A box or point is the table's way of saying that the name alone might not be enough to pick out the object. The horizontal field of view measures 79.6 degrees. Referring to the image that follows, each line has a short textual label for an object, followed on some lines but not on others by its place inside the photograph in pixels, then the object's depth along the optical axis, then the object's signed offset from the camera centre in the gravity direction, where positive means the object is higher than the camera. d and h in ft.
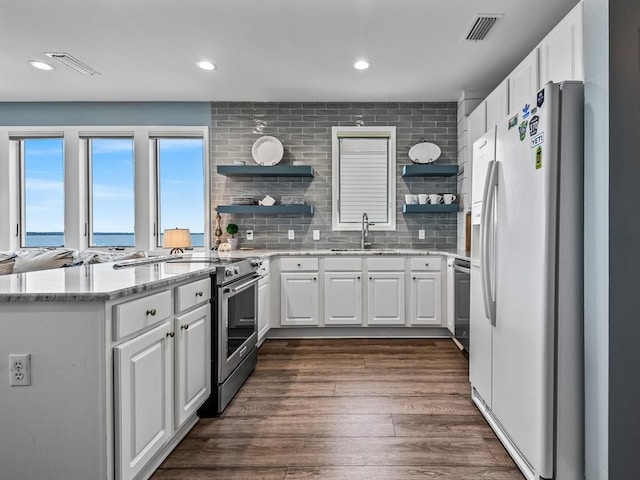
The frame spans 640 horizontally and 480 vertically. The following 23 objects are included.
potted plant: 14.32 +0.20
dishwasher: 10.39 -1.73
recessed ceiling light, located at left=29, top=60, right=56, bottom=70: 11.25 +5.20
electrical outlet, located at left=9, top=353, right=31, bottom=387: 4.31 -1.46
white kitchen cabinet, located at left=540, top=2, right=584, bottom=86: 6.55 +3.50
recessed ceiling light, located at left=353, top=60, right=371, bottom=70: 11.08 +5.12
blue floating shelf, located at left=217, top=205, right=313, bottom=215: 13.92 +1.10
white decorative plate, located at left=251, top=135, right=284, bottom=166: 14.25 +3.29
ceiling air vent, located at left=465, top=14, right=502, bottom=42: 8.79 +5.09
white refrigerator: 4.96 -0.60
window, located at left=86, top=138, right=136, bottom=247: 14.85 +2.02
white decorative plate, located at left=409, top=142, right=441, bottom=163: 14.33 +3.26
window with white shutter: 14.61 +2.35
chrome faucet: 14.40 +0.24
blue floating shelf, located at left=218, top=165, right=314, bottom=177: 13.75 +2.50
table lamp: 12.92 +0.01
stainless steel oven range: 7.50 -1.95
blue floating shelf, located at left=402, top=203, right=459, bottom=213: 13.85 +1.13
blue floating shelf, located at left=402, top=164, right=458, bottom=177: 13.82 +2.52
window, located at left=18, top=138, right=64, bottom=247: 14.90 +2.23
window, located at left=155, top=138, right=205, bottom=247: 14.82 +2.12
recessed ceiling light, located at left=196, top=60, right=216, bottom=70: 11.16 +5.15
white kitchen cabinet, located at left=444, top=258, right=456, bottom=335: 11.71 -1.81
